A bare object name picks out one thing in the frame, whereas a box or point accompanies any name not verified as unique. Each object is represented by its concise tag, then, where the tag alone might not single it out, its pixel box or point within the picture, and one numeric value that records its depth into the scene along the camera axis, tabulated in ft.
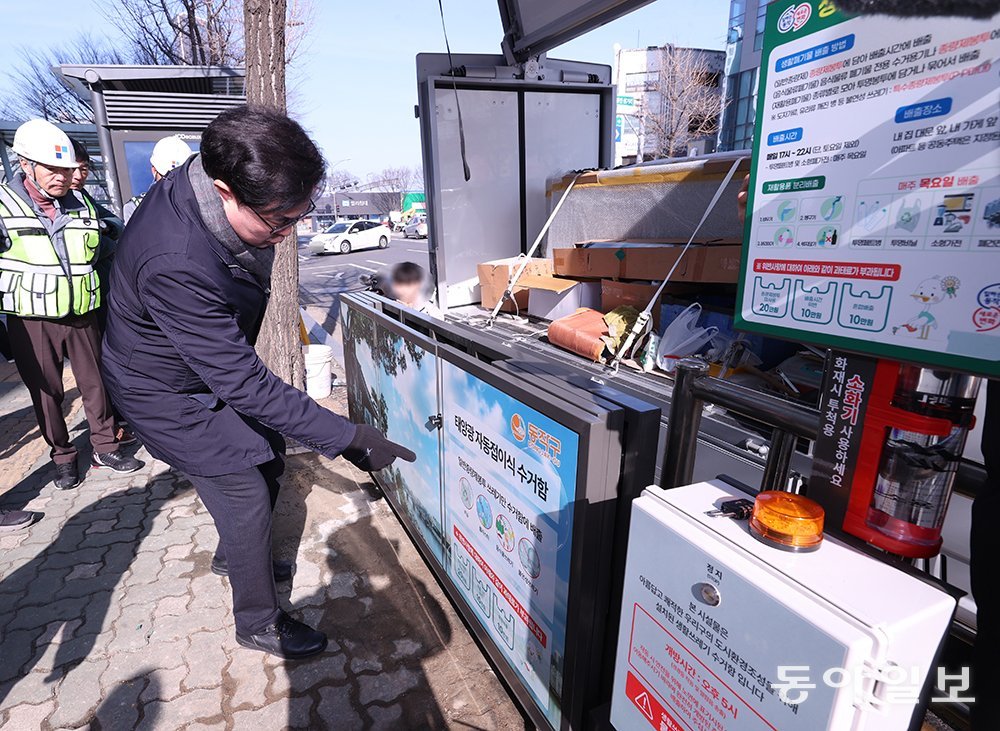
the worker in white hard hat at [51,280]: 10.57
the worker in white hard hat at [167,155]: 12.07
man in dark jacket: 5.23
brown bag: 10.52
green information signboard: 2.44
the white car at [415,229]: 109.81
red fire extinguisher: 2.89
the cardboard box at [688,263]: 10.04
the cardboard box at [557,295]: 12.89
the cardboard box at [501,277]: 14.17
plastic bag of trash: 9.64
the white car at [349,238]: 80.33
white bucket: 16.96
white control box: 2.66
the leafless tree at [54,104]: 58.85
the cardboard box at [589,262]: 12.11
